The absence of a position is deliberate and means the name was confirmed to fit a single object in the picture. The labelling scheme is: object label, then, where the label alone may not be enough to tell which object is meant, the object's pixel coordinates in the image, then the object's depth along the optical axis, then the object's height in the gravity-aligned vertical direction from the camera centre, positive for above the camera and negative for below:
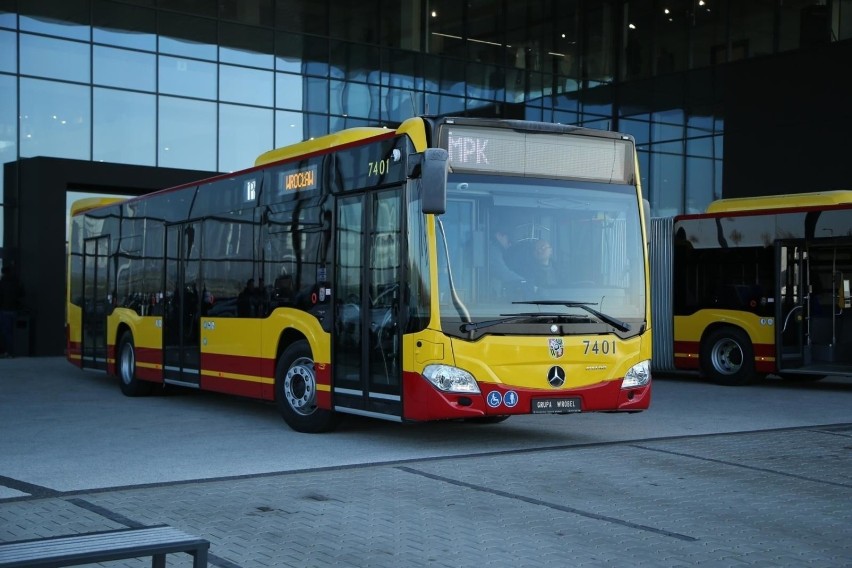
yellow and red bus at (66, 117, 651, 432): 10.10 +0.05
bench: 4.02 -1.02
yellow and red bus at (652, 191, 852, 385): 18.16 -0.04
